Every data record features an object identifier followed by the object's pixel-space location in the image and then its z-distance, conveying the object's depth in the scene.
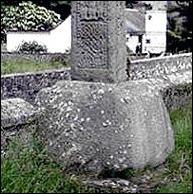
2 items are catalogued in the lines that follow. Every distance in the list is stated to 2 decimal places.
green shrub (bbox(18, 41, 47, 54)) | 25.24
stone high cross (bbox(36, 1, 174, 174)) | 4.01
